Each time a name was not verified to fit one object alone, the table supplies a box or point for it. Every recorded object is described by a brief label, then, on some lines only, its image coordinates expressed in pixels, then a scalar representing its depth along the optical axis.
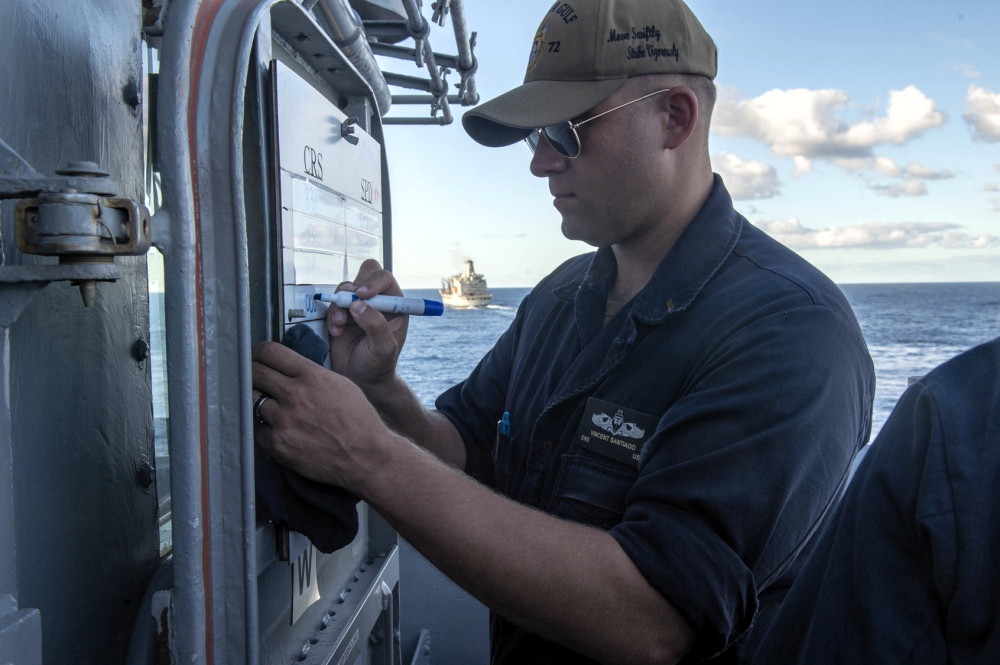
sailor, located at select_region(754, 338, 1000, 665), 0.65
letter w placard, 1.46
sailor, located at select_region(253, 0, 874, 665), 1.21
